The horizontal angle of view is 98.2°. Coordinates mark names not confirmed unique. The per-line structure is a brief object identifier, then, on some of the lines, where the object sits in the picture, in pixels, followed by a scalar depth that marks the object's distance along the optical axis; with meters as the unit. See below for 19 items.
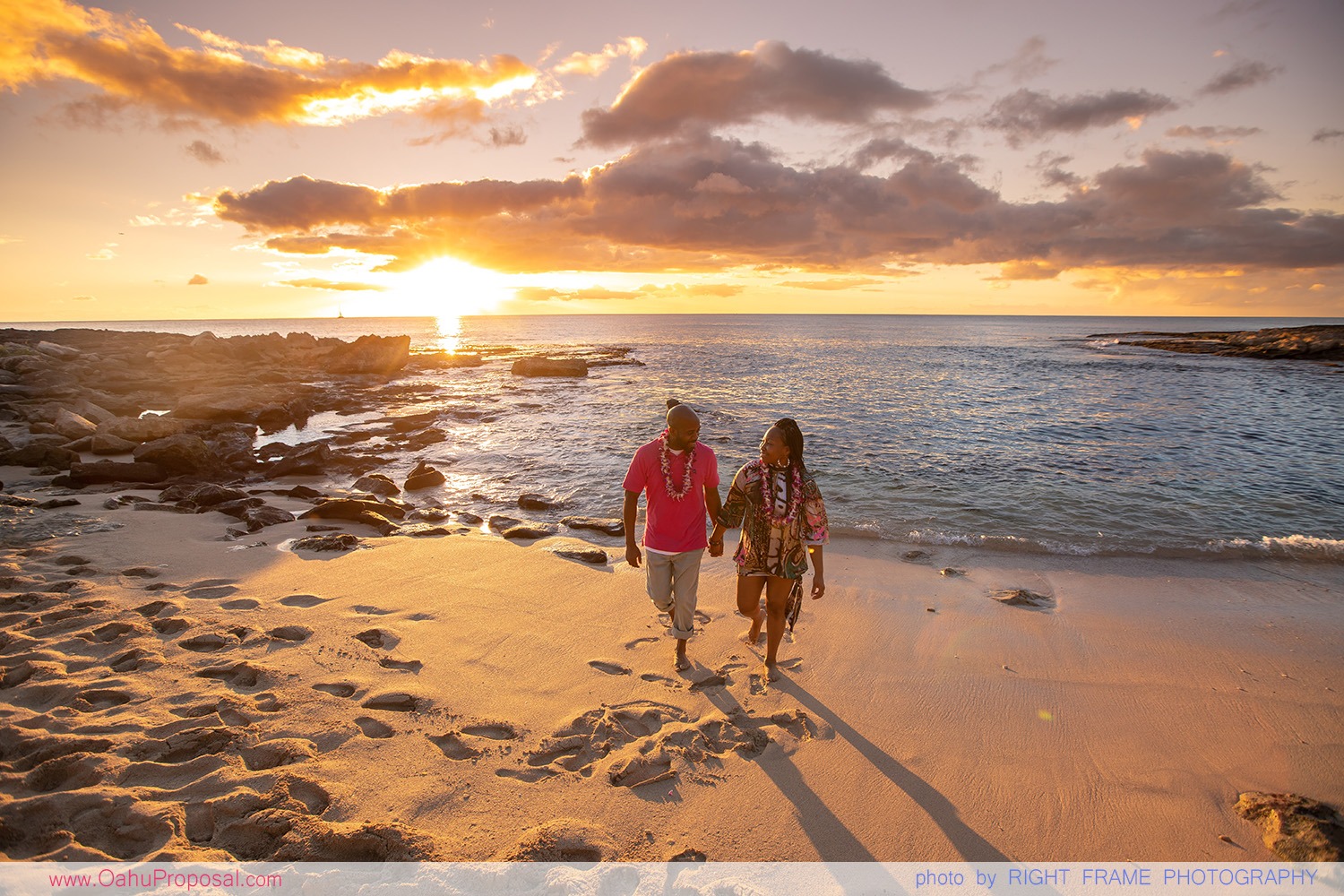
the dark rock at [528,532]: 8.80
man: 4.77
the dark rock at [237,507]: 8.90
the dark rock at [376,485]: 11.24
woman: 4.66
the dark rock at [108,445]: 12.05
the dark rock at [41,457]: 11.25
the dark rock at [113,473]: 10.21
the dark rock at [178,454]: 11.40
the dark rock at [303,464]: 12.55
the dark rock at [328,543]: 7.51
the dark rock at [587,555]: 7.75
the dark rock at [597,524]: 9.32
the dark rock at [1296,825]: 3.28
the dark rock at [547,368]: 37.16
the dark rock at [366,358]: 36.75
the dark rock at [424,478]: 11.88
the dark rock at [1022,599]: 6.71
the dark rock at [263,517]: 8.33
